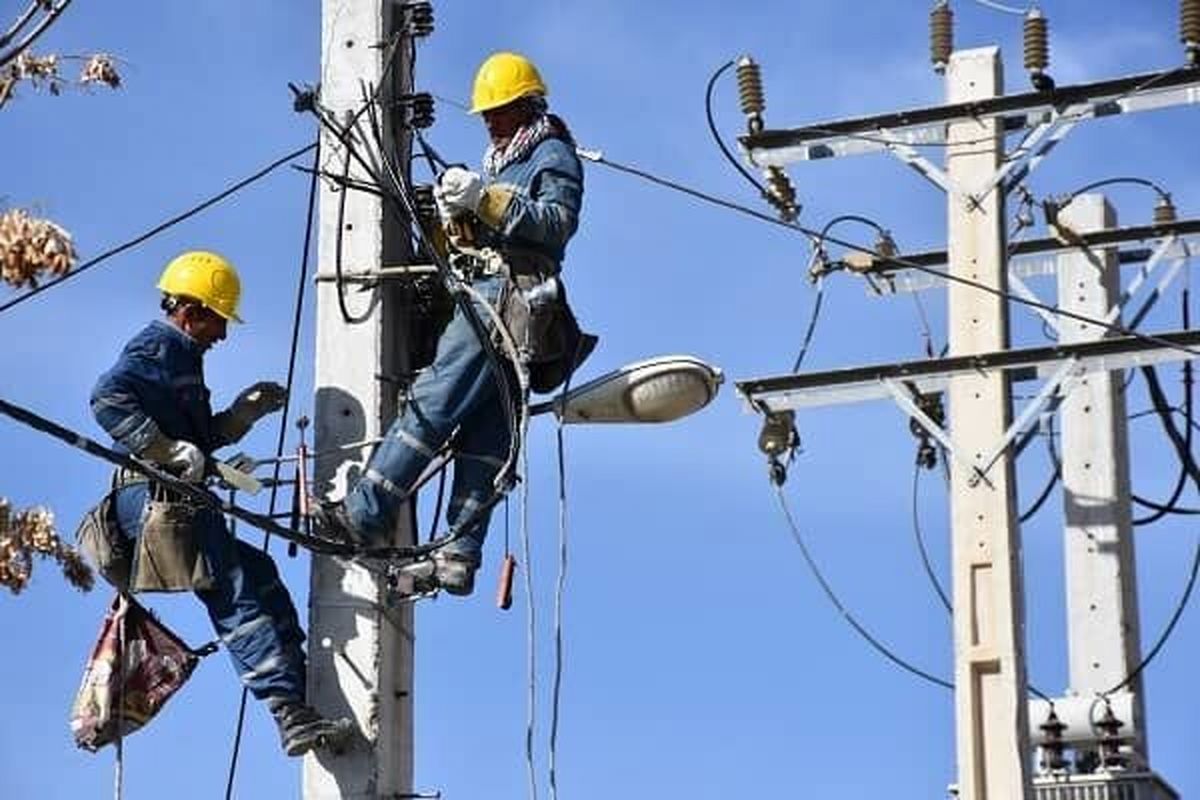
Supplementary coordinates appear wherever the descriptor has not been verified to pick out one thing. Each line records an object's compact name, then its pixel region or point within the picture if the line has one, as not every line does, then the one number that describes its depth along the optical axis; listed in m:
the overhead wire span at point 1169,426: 21.22
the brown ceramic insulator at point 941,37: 18.97
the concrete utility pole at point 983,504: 17.50
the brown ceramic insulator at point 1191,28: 18.34
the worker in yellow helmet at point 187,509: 12.63
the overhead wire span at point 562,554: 12.82
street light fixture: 12.77
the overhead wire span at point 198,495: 11.34
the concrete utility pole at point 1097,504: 19.97
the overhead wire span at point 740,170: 19.14
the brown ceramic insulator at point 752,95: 19.14
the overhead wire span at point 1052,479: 19.89
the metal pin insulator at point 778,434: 18.80
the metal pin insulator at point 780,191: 19.20
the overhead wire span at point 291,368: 12.70
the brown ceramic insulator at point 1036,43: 18.48
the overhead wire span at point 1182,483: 20.98
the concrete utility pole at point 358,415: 12.31
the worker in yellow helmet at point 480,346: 12.47
